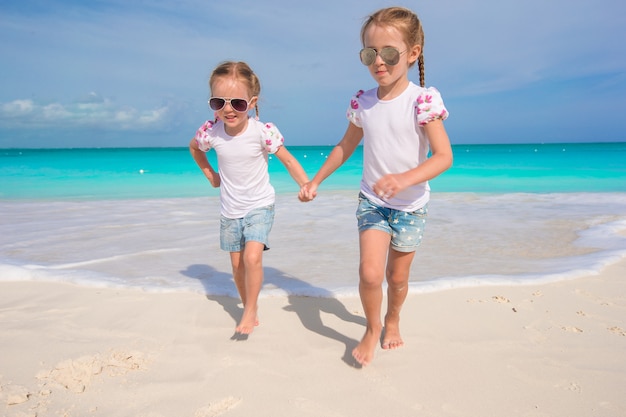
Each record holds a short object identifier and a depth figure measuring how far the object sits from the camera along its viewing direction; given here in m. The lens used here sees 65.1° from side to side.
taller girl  2.69
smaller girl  3.28
